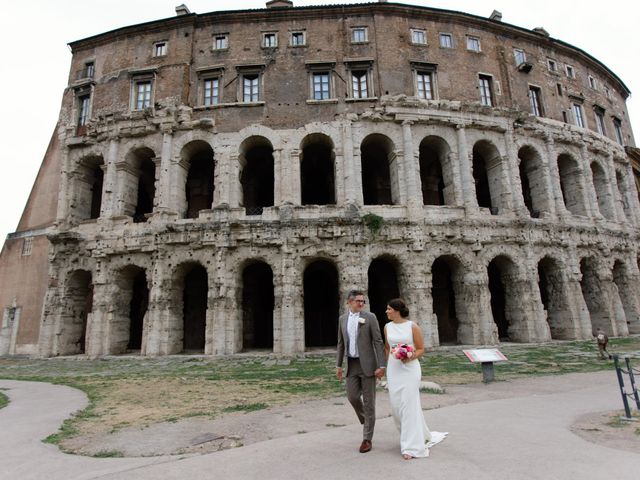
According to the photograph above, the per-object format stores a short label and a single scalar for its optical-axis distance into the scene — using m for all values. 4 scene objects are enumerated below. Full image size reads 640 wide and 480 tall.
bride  3.71
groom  4.24
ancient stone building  15.75
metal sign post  7.82
